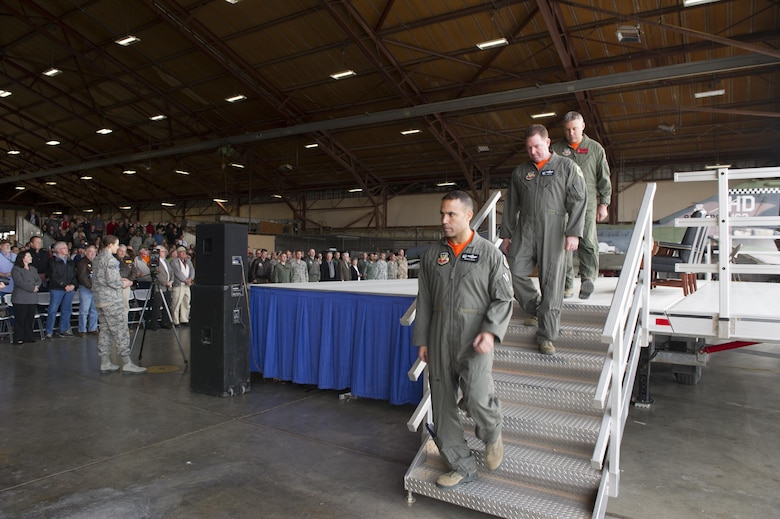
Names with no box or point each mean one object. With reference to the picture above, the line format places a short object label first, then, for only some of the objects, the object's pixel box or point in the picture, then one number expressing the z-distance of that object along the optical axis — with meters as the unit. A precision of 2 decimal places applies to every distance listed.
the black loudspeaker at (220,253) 5.69
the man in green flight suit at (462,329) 2.97
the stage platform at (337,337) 5.27
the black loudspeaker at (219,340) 5.64
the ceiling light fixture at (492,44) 13.62
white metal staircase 2.96
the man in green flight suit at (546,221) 3.69
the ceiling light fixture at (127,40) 15.83
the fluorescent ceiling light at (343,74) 16.52
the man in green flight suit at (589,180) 4.30
